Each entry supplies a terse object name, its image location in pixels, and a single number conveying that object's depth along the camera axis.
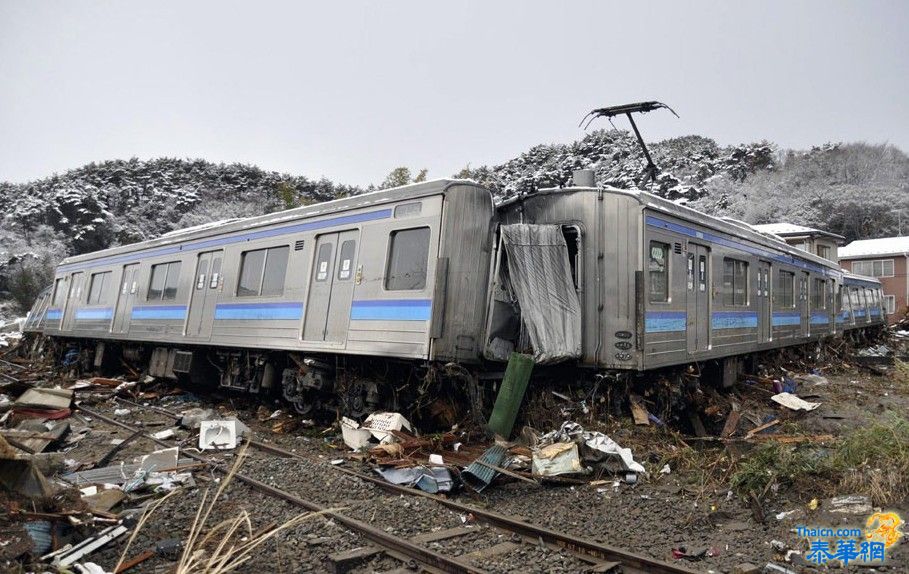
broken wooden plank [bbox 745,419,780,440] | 8.51
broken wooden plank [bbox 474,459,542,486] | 5.95
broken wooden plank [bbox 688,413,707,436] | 9.05
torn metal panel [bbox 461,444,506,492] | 5.86
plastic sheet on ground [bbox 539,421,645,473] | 6.30
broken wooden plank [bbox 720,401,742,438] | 8.55
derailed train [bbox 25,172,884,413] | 7.45
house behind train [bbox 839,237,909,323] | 33.88
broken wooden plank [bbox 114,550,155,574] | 3.94
